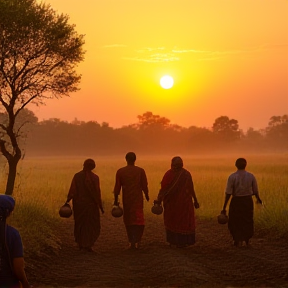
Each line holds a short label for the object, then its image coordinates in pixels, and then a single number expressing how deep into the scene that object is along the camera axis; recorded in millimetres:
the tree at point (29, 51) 18609
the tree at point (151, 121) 156162
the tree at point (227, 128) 147750
